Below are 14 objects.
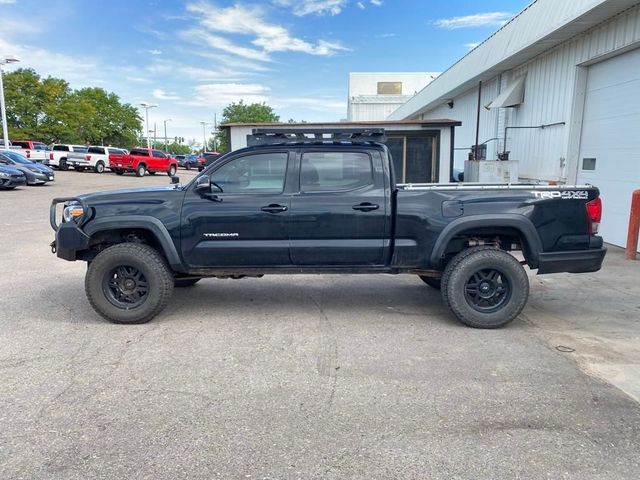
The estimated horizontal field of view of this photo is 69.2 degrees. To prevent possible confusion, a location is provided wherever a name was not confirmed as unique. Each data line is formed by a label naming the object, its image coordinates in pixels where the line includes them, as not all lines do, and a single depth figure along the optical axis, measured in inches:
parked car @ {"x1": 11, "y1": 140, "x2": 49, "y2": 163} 1236.5
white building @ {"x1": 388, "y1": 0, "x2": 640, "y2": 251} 328.5
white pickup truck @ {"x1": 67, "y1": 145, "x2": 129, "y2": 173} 1332.4
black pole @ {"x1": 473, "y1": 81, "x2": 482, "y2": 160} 553.0
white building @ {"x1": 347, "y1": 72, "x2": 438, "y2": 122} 2054.6
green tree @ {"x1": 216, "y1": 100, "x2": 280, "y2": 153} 2482.8
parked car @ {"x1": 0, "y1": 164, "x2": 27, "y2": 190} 770.9
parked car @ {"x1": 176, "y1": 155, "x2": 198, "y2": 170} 1993.8
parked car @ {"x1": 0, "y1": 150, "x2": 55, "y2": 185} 850.5
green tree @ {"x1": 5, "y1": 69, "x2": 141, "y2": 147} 1678.2
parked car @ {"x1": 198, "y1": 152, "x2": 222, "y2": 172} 1754.2
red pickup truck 1295.5
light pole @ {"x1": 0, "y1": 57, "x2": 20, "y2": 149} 1147.3
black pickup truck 187.6
